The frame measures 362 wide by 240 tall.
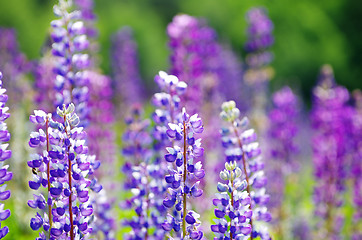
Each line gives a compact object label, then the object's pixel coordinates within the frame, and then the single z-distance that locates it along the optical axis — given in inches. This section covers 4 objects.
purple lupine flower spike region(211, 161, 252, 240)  162.4
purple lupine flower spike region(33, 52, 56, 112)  296.5
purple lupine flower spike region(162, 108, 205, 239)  161.6
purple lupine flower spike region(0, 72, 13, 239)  152.9
